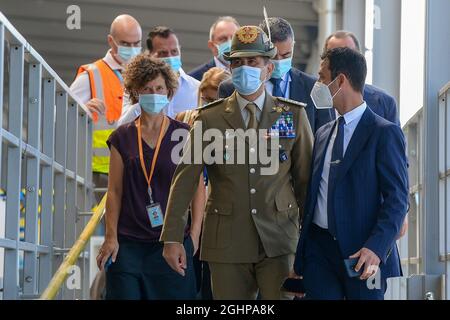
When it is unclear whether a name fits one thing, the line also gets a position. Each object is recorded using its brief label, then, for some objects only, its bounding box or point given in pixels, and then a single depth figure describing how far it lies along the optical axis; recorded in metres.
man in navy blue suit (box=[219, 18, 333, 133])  14.49
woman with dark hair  13.61
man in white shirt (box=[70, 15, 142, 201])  20.28
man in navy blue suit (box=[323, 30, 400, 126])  14.45
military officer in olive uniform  12.35
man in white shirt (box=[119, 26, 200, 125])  16.51
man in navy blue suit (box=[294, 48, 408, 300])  11.60
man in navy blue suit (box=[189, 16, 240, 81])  19.50
